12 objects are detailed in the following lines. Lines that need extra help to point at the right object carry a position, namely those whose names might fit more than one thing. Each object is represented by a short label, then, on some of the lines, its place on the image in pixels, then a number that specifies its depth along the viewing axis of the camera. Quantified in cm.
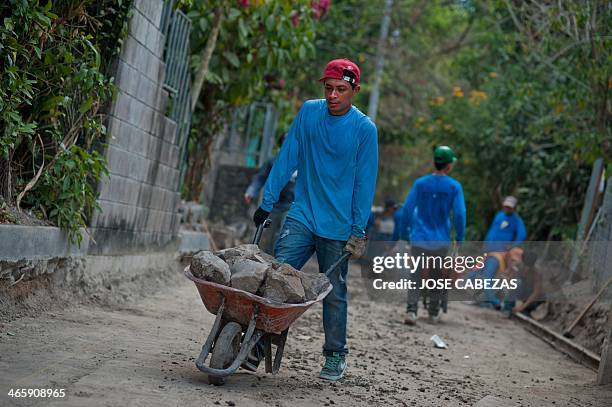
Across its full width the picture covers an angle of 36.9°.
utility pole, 1998
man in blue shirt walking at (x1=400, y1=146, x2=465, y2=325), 1033
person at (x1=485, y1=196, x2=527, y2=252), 1381
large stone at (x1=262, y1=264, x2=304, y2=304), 523
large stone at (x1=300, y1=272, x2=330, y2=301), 550
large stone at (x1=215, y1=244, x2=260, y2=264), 545
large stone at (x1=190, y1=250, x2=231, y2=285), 522
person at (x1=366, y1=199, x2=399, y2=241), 1665
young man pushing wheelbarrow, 603
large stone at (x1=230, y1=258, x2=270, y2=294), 521
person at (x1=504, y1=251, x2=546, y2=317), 1357
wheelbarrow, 513
